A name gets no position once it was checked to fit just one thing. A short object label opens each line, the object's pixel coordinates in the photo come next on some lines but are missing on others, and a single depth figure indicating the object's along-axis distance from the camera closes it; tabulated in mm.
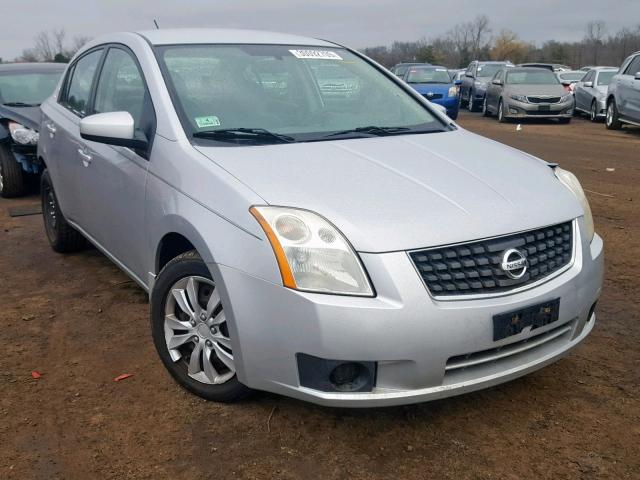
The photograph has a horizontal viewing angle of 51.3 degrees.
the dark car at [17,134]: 7477
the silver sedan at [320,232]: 2377
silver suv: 13141
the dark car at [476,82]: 22217
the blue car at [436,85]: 17547
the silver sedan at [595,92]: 16895
